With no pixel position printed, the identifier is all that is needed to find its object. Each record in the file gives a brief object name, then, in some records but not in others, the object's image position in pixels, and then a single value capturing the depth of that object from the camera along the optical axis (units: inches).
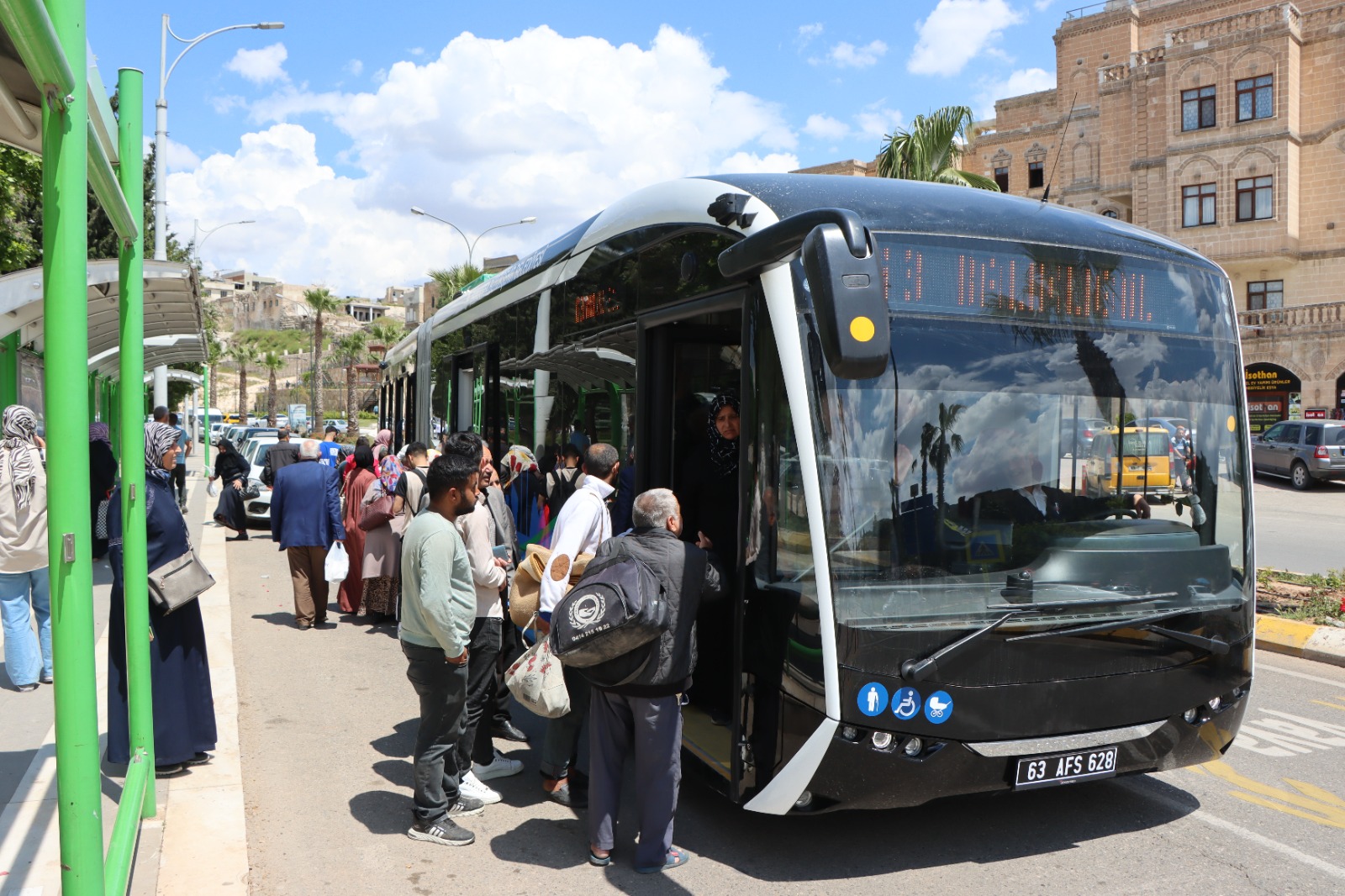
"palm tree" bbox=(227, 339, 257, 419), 2997.0
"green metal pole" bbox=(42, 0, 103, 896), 111.6
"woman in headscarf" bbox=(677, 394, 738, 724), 214.2
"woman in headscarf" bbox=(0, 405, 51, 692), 277.9
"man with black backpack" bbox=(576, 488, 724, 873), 175.3
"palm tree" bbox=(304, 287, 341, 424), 2369.6
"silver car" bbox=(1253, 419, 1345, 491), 1066.1
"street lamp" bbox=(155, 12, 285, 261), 735.1
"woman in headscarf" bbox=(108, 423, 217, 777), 215.2
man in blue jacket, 390.3
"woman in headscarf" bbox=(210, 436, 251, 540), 496.7
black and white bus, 168.1
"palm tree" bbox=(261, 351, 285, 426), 2588.6
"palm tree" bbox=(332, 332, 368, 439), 2326.5
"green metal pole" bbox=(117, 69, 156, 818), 183.8
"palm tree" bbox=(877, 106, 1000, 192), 839.7
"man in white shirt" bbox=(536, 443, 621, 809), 205.3
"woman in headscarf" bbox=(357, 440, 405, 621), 391.5
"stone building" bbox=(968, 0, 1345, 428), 1519.4
